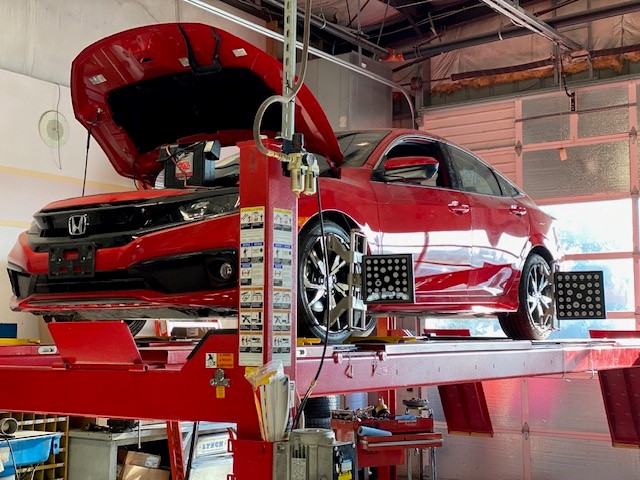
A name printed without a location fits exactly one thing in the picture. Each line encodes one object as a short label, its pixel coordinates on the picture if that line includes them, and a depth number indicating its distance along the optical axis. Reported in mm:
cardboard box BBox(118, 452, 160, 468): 7344
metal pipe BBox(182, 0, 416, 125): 7020
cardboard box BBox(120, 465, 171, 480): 7281
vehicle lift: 1982
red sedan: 2932
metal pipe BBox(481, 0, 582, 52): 8312
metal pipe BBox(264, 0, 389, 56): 9820
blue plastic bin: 5973
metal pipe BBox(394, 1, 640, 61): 9352
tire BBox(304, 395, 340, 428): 7248
